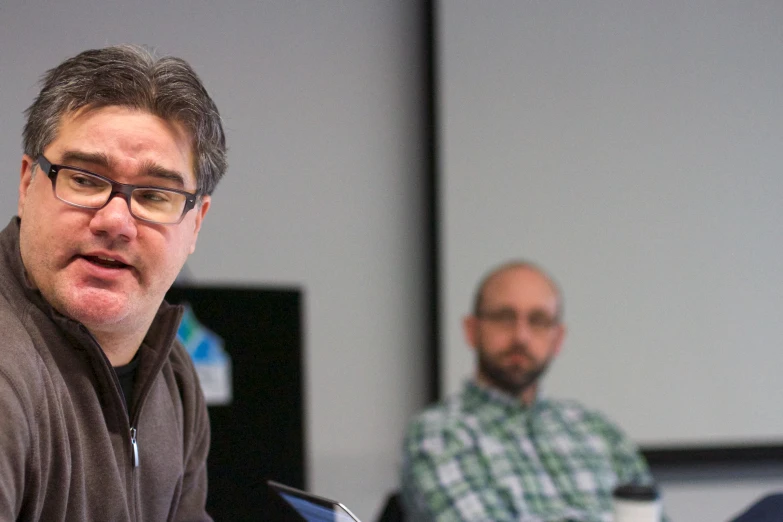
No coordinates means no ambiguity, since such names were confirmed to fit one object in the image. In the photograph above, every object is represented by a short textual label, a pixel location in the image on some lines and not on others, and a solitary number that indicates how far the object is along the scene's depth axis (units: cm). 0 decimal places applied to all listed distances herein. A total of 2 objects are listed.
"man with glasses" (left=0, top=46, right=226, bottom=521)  239
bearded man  534
